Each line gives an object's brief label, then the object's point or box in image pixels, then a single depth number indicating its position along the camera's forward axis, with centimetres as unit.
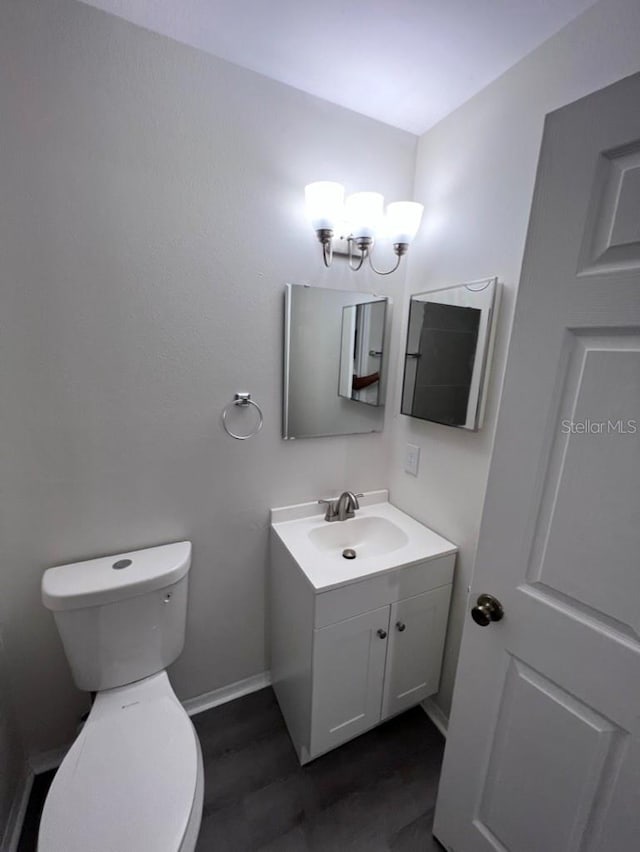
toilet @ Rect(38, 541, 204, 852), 79
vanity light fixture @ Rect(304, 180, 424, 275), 118
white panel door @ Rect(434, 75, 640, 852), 64
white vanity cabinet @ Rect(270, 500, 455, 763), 117
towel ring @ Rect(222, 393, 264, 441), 133
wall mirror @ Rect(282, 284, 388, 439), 138
